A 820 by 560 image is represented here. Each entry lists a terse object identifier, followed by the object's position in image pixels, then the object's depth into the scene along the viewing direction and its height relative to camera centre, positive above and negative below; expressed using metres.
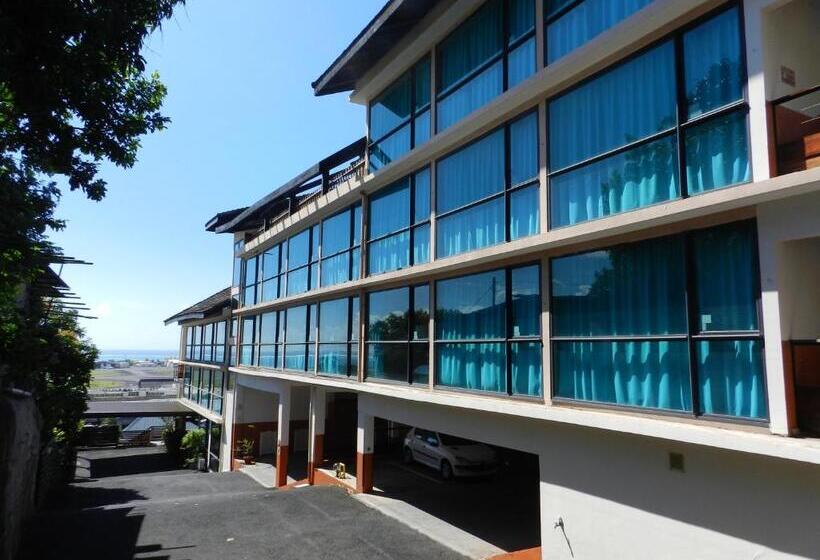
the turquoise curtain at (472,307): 9.27 +0.61
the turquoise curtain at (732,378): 5.64 -0.40
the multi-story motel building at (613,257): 5.62 +1.17
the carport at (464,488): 9.95 -3.97
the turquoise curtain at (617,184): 6.62 +2.09
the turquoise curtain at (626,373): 6.40 -0.42
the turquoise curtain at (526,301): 8.45 +0.63
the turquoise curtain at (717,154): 5.86 +2.10
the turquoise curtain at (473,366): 9.10 -0.48
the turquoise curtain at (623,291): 6.57 +0.66
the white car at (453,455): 15.86 -3.50
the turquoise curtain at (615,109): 6.70 +3.13
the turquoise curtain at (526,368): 8.34 -0.44
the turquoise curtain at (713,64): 5.96 +3.15
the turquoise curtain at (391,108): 12.47 +5.63
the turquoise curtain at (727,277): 5.81 +0.71
